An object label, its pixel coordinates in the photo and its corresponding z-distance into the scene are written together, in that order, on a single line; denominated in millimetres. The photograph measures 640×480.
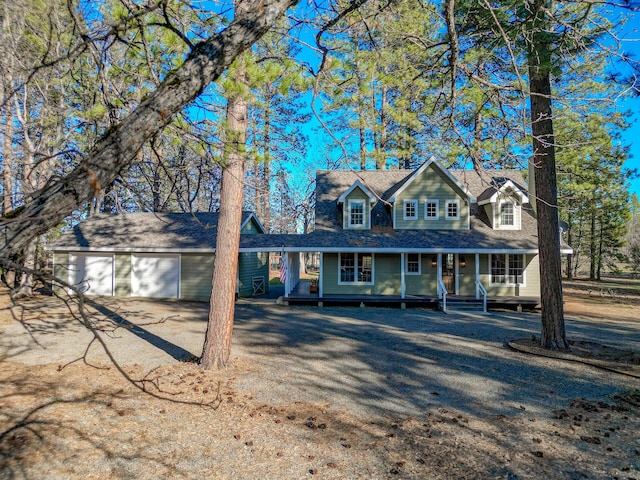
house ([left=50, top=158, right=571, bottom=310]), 16375
